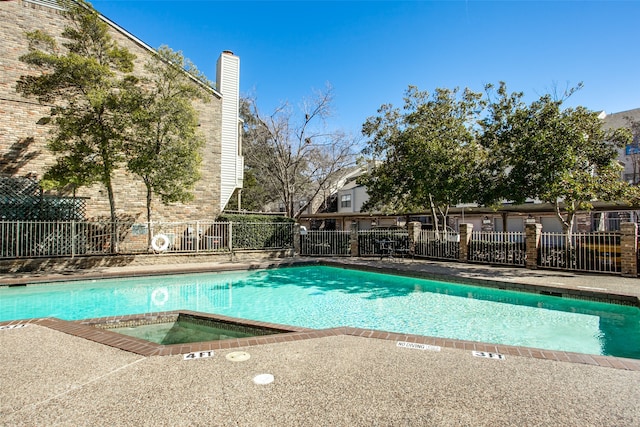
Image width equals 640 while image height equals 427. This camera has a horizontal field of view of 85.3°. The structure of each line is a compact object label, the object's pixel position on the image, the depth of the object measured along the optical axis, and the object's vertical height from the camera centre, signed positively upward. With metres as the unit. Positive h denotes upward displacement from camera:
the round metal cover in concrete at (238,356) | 3.95 -1.59
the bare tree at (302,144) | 21.97 +4.92
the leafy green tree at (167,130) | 12.89 +3.42
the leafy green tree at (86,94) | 11.77 +4.37
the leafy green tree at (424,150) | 13.92 +3.03
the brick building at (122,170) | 14.50 +4.12
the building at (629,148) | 22.23 +4.71
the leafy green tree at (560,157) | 10.67 +1.99
